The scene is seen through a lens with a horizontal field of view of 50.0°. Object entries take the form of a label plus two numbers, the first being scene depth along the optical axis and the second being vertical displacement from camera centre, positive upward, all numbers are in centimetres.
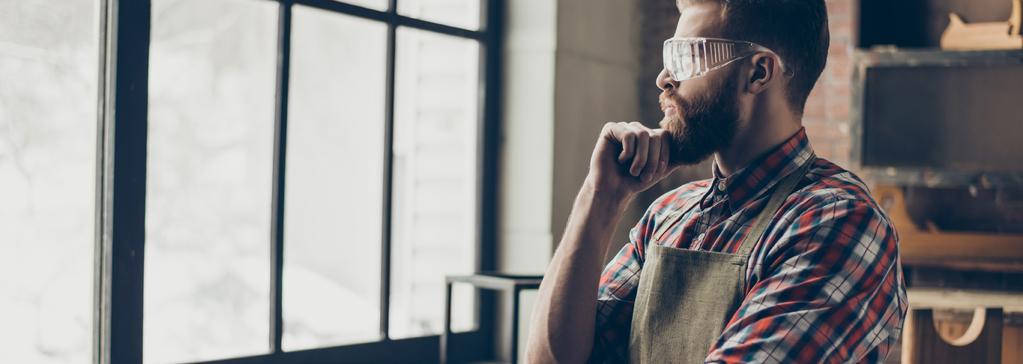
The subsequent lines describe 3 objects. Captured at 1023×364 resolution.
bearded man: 128 -8
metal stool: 291 -33
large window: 258 -5
